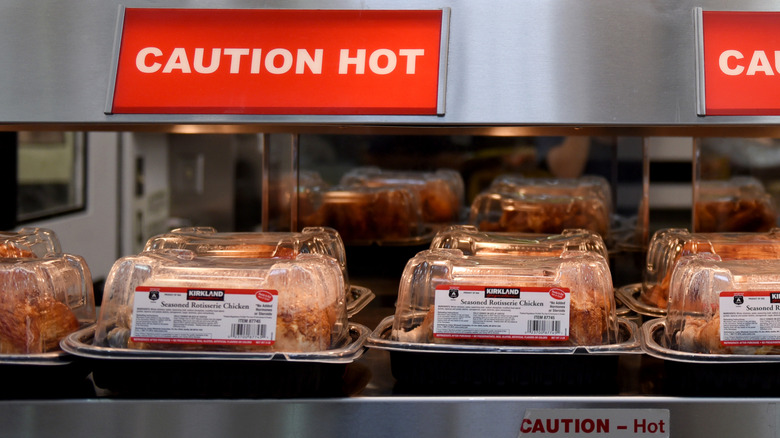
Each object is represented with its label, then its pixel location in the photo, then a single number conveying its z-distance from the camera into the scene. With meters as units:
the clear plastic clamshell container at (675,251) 1.46
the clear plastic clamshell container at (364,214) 2.14
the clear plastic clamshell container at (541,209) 2.07
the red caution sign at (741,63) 1.03
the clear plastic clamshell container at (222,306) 1.03
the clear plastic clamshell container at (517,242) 1.48
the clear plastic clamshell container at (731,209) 2.08
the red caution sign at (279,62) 1.04
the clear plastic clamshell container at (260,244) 1.50
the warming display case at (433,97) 0.99
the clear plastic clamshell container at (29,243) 1.38
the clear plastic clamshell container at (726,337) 1.01
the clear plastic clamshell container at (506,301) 1.05
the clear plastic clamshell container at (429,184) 2.42
